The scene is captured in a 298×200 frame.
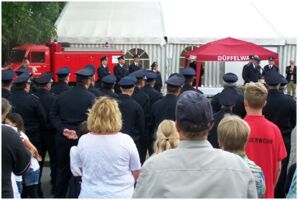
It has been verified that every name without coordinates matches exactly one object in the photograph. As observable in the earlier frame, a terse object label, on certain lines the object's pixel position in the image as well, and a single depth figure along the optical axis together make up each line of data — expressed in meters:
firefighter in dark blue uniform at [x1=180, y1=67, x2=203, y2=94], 9.02
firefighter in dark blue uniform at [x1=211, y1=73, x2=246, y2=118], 7.86
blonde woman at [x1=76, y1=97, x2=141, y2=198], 4.71
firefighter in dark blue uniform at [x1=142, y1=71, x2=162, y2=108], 9.87
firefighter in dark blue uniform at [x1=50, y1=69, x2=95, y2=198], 7.76
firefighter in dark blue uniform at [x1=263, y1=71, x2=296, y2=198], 7.32
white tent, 23.16
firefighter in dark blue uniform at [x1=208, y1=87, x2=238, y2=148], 6.41
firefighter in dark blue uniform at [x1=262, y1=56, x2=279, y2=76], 18.27
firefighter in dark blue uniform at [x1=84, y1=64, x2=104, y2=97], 9.05
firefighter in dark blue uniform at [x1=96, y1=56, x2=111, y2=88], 18.37
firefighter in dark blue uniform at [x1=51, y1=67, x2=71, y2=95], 9.27
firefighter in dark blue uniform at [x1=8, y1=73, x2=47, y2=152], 8.10
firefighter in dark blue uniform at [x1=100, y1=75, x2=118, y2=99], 9.13
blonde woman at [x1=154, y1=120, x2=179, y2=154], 4.49
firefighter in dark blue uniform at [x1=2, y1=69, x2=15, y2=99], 8.30
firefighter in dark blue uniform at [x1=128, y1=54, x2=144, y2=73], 18.95
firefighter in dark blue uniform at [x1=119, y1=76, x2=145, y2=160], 7.94
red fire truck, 22.62
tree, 17.20
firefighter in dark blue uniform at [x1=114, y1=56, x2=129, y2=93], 18.50
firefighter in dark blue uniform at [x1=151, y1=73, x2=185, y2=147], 8.13
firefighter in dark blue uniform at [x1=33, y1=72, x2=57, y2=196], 8.63
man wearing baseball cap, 2.87
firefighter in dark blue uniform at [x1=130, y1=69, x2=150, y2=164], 8.85
